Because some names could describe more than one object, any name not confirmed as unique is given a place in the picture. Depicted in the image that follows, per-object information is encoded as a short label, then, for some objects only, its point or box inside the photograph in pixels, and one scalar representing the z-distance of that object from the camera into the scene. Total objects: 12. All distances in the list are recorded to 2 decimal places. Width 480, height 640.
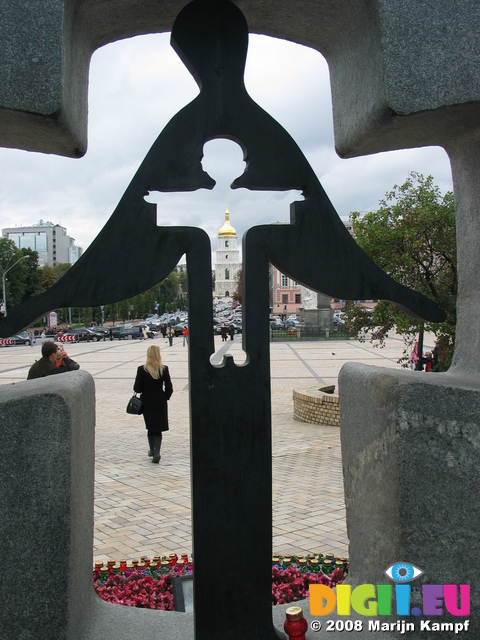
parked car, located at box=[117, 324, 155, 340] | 46.94
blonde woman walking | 8.32
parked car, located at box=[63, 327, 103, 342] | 46.21
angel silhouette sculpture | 2.88
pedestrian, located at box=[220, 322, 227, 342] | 35.62
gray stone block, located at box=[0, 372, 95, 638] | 2.61
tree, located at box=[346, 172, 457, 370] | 8.73
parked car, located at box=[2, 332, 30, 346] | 43.34
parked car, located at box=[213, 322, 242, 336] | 49.27
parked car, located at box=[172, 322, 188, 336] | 48.88
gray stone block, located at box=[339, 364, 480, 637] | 2.73
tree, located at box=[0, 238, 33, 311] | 56.53
